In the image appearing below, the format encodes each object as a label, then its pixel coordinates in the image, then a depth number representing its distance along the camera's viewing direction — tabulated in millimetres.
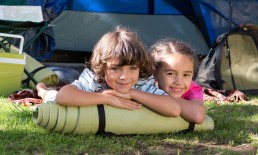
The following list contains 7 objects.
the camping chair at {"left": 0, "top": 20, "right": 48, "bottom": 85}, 5436
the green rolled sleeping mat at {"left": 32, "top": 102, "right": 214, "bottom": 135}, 3449
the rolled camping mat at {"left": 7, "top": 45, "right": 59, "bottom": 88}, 5953
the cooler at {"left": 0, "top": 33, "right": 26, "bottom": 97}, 5323
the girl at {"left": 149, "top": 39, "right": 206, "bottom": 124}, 3752
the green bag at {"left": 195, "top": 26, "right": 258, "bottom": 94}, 6163
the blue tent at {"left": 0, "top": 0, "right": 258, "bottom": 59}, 7167
